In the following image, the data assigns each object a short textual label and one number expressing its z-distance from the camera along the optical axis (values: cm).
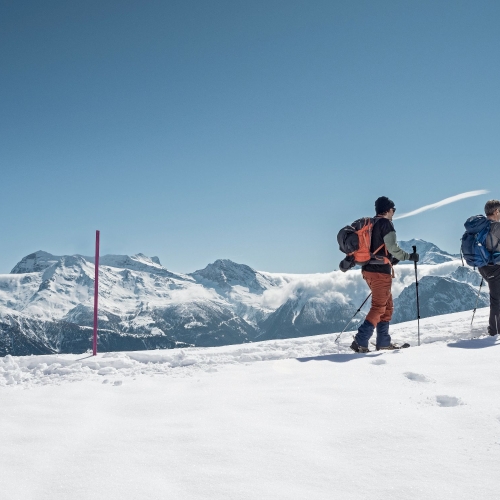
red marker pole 1074
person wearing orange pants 923
